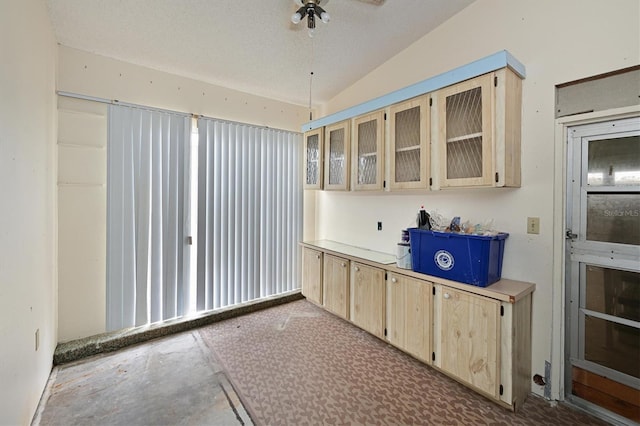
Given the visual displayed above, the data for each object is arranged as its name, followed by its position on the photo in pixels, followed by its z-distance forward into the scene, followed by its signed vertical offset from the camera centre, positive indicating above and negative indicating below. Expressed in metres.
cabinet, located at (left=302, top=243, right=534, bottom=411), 1.76 -0.87
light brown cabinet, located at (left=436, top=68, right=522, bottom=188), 1.81 +0.58
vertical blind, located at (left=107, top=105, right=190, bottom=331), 2.55 -0.06
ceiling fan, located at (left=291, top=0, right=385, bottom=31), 1.84 +1.38
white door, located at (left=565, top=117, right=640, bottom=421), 1.64 -0.30
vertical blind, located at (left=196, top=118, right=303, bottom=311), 3.05 -0.02
